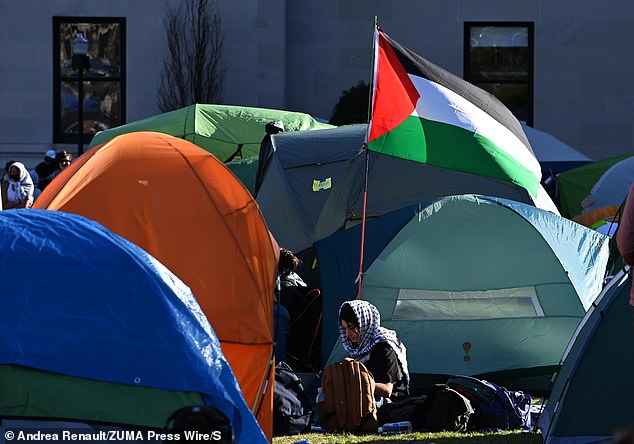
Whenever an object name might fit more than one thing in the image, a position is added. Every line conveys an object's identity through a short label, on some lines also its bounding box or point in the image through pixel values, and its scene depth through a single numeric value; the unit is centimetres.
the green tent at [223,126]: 3105
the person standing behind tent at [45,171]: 3538
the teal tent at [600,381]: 1355
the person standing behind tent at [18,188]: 3081
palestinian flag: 1825
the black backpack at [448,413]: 1518
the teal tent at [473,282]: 1759
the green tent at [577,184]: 3366
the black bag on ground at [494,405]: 1540
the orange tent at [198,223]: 1423
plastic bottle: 1503
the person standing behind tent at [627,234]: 1208
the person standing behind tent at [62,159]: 3278
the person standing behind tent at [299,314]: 1908
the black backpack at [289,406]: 1498
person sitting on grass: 1541
